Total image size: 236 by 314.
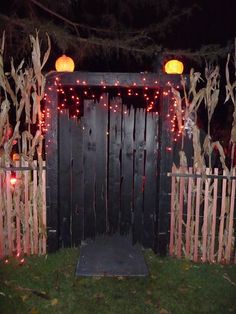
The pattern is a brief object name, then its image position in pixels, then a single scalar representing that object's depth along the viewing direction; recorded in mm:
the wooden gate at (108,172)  5871
